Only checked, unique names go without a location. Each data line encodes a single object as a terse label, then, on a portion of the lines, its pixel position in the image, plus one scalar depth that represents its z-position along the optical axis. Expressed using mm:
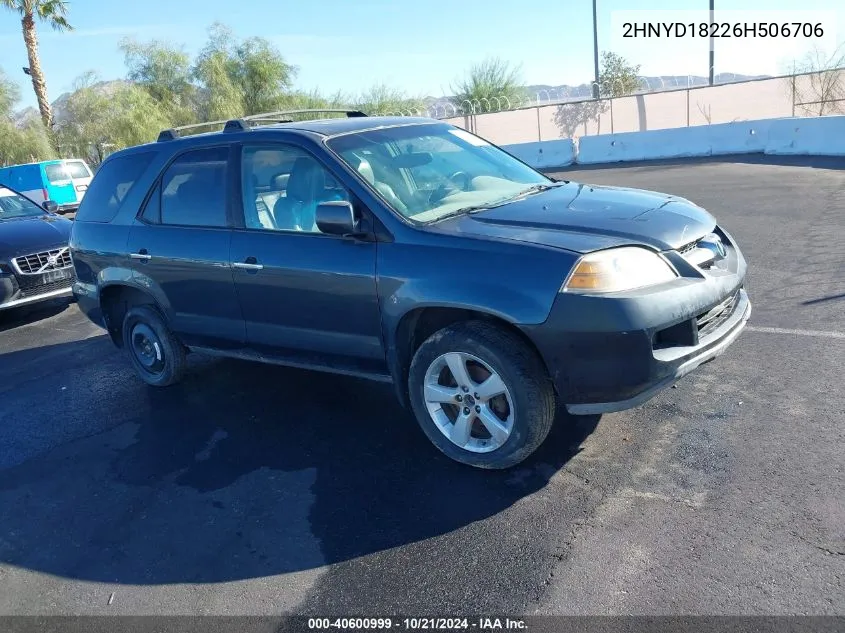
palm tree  29439
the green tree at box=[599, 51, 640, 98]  41638
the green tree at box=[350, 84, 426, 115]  42341
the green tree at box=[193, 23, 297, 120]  36656
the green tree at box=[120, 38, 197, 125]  36438
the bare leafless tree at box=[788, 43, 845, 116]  22203
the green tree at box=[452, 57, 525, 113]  43656
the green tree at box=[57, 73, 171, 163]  33250
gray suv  3410
